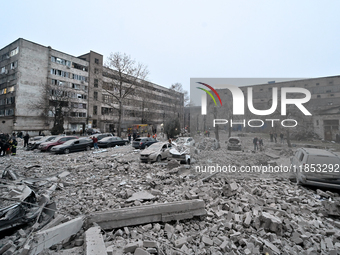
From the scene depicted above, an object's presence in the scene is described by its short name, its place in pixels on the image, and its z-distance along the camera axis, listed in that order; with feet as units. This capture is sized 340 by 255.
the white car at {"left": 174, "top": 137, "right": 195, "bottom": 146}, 65.20
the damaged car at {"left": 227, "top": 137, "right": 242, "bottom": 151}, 30.22
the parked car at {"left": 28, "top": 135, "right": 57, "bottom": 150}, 54.95
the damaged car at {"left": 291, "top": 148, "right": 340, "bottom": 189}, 21.71
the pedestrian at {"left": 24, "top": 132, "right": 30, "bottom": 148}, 59.72
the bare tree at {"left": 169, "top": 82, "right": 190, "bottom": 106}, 144.97
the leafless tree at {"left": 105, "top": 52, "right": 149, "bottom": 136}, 96.02
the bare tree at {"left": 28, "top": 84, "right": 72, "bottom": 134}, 105.29
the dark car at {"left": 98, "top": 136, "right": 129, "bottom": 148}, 58.95
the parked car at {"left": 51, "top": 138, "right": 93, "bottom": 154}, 47.65
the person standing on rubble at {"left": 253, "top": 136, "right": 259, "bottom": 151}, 29.26
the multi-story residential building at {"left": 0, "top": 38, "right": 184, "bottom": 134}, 117.29
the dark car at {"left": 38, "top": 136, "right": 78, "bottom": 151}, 50.93
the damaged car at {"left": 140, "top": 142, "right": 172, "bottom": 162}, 37.11
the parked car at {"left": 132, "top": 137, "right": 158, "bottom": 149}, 54.80
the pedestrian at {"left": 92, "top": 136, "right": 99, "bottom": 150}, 55.21
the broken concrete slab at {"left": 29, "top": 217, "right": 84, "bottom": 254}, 10.90
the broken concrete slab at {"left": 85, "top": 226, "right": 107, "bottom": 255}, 10.53
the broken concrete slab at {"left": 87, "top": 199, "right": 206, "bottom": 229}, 14.10
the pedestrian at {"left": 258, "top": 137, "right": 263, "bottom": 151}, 28.89
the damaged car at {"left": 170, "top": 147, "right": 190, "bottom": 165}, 37.70
